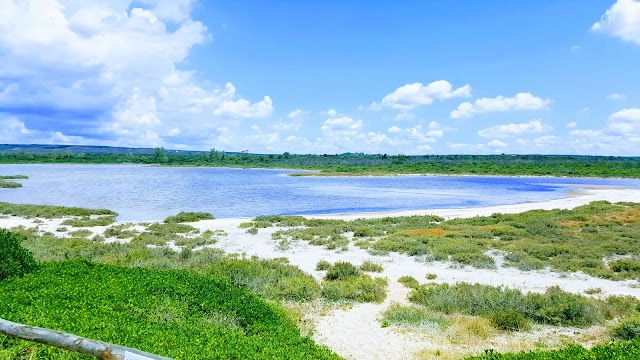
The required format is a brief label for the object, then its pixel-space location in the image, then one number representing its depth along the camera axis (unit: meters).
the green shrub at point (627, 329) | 10.99
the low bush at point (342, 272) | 17.80
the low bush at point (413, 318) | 12.10
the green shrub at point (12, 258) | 10.23
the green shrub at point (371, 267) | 19.22
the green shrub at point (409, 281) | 16.53
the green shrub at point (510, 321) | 12.06
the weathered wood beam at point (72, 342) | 4.73
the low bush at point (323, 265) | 19.50
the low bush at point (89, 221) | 32.66
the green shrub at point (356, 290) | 14.70
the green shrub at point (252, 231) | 29.69
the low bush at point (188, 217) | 36.12
